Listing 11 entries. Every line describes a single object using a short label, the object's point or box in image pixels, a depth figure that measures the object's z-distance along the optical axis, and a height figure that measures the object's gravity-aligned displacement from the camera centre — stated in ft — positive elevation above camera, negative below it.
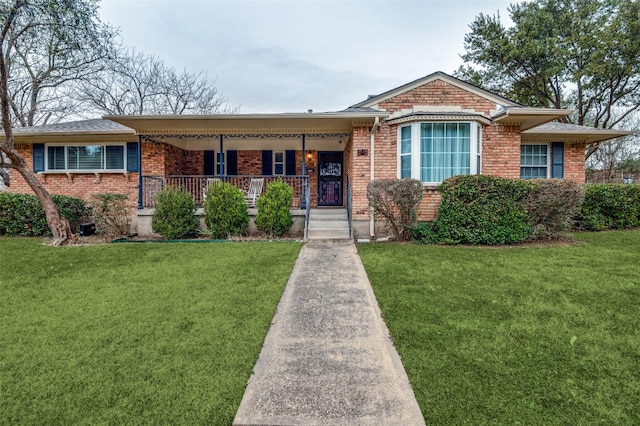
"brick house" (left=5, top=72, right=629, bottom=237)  27.30 +6.29
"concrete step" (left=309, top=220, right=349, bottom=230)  27.91 -1.59
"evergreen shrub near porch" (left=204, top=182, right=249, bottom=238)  26.63 -0.39
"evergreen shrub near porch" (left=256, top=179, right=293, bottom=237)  26.86 -0.14
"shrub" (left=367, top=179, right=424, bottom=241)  23.68 +0.50
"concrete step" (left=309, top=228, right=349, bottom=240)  26.02 -2.32
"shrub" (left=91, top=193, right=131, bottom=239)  26.71 -0.66
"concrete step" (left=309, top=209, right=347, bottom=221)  30.42 -0.76
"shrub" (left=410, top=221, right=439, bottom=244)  24.42 -2.12
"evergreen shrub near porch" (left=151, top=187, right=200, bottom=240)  27.20 -0.76
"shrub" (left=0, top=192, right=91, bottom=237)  28.43 -0.81
